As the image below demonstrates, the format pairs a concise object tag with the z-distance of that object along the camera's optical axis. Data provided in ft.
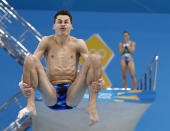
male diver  13.37
